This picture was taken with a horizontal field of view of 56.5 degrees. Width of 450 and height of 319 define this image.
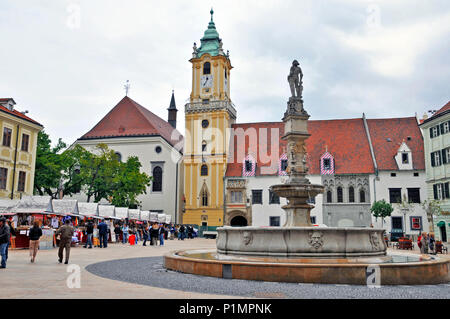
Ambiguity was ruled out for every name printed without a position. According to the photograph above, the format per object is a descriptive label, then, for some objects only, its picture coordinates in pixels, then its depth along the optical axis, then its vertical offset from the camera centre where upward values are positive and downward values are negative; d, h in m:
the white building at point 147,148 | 52.91 +9.53
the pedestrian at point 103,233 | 24.34 -0.67
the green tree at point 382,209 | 40.06 +1.36
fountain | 9.73 -0.81
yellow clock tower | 51.06 +10.99
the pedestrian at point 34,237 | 14.27 -0.55
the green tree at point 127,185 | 41.00 +3.68
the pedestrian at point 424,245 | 22.90 -1.15
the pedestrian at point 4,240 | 12.44 -0.57
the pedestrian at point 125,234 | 30.95 -0.96
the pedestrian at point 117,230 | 30.21 -0.61
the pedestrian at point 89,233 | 23.44 -0.65
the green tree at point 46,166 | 38.75 +5.08
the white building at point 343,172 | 45.69 +5.77
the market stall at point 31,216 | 21.92 +0.29
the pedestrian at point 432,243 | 23.77 -1.09
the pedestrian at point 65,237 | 14.02 -0.53
